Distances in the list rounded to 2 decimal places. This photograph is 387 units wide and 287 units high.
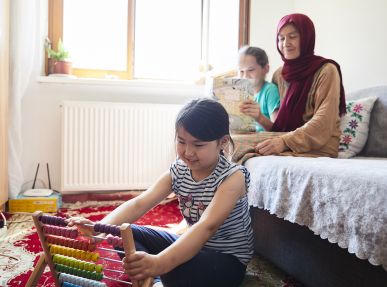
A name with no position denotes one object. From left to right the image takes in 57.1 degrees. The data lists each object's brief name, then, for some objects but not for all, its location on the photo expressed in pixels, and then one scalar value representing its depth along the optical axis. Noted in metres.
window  2.59
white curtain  2.16
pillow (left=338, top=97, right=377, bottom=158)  1.58
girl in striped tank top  0.90
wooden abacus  0.83
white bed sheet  0.77
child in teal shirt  1.78
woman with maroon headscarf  1.42
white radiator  2.37
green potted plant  2.42
